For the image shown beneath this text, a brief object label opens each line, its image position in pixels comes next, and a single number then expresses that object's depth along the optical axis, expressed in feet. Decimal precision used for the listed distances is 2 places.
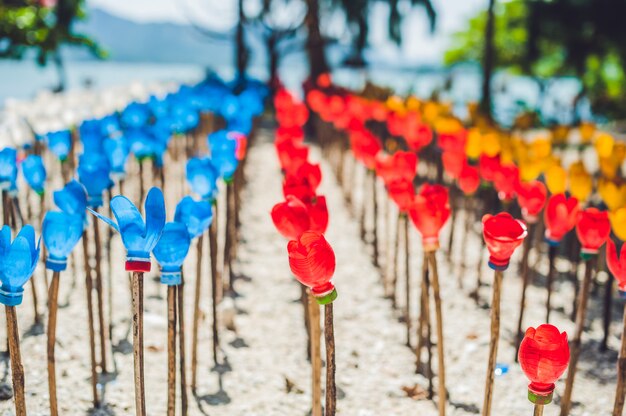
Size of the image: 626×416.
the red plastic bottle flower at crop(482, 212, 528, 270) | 7.23
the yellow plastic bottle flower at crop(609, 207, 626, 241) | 9.26
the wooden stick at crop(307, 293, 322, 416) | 7.35
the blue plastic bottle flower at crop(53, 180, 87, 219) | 8.38
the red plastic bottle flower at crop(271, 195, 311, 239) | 7.67
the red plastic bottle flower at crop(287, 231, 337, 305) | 6.56
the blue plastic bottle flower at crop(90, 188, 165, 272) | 6.59
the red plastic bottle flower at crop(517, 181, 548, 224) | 10.28
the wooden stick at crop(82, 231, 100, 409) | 9.39
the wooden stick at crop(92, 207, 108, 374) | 9.93
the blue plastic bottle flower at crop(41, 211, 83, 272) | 7.16
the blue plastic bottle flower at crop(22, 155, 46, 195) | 10.16
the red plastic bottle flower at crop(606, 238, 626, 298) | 7.66
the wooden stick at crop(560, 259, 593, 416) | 9.06
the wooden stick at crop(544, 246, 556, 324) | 10.41
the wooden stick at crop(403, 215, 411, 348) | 11.81
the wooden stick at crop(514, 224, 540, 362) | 10.95
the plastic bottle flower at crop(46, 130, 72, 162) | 12.06
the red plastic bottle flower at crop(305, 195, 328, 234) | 7.88
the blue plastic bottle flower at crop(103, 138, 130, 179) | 11.37
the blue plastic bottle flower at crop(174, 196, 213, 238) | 8.08
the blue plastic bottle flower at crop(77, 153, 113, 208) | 9.41
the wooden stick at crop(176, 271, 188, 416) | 8.61
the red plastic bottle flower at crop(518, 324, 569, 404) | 6.12
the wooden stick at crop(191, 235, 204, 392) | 10.09
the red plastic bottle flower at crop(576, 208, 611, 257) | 8.78
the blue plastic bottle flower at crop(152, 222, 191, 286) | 7.13
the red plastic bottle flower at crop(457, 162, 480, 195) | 12.50
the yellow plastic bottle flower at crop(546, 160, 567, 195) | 11.75
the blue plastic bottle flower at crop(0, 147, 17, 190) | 10.13
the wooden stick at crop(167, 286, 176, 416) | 7.29
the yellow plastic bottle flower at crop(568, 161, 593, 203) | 12.21
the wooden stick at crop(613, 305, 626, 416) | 7.90
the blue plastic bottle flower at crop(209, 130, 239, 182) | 11.71
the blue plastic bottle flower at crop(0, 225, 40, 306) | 6.56
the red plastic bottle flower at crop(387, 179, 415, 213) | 9.87
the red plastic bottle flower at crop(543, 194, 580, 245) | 9.51
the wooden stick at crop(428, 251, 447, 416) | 8.32
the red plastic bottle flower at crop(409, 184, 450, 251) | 8.33
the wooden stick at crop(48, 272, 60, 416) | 7.39
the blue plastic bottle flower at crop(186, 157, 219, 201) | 10.18
